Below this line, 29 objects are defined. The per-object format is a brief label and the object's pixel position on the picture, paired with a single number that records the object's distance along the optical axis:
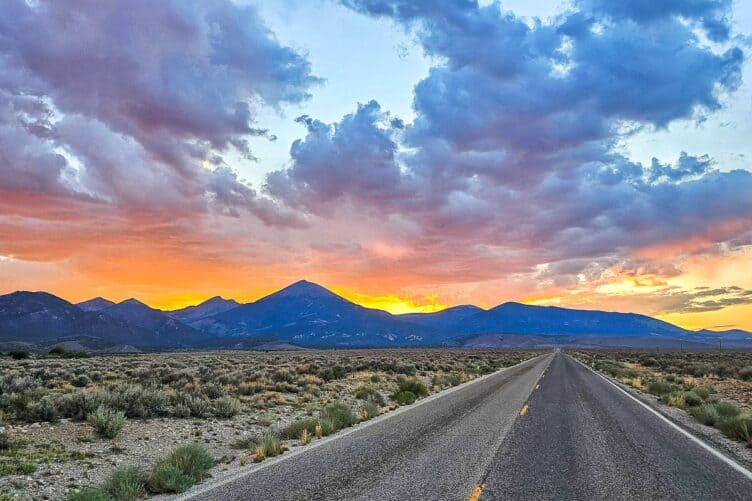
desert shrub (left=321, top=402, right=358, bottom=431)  15.13
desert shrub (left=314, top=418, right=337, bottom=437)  13.70
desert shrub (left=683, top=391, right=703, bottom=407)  21.24
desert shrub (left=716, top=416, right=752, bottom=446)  13.18
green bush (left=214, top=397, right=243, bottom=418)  16.74
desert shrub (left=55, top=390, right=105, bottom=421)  14.63
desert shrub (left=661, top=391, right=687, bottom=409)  20.97
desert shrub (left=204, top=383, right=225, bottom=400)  19.52
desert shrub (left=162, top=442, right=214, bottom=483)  9.53
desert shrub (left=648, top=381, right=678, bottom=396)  26.54
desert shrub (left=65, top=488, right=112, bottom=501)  7.47
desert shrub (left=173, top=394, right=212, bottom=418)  16.55
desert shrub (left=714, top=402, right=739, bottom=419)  16.74
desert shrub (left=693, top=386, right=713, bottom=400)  23.41
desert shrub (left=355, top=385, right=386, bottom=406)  21.17
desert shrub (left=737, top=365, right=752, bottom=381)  36.20
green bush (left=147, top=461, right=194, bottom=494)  8.66
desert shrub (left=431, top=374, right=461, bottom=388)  30.05
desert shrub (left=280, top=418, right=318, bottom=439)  13.73
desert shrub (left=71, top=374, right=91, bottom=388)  24.07
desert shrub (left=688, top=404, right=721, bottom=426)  15.97
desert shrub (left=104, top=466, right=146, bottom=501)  8.07
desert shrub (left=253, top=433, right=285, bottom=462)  11.03
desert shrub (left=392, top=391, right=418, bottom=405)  21.52
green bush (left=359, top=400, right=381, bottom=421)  16.95
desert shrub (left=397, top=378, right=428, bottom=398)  24.70
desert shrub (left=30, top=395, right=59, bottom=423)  14.15
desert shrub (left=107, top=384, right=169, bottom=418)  15.56
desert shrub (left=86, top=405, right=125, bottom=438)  12.87
